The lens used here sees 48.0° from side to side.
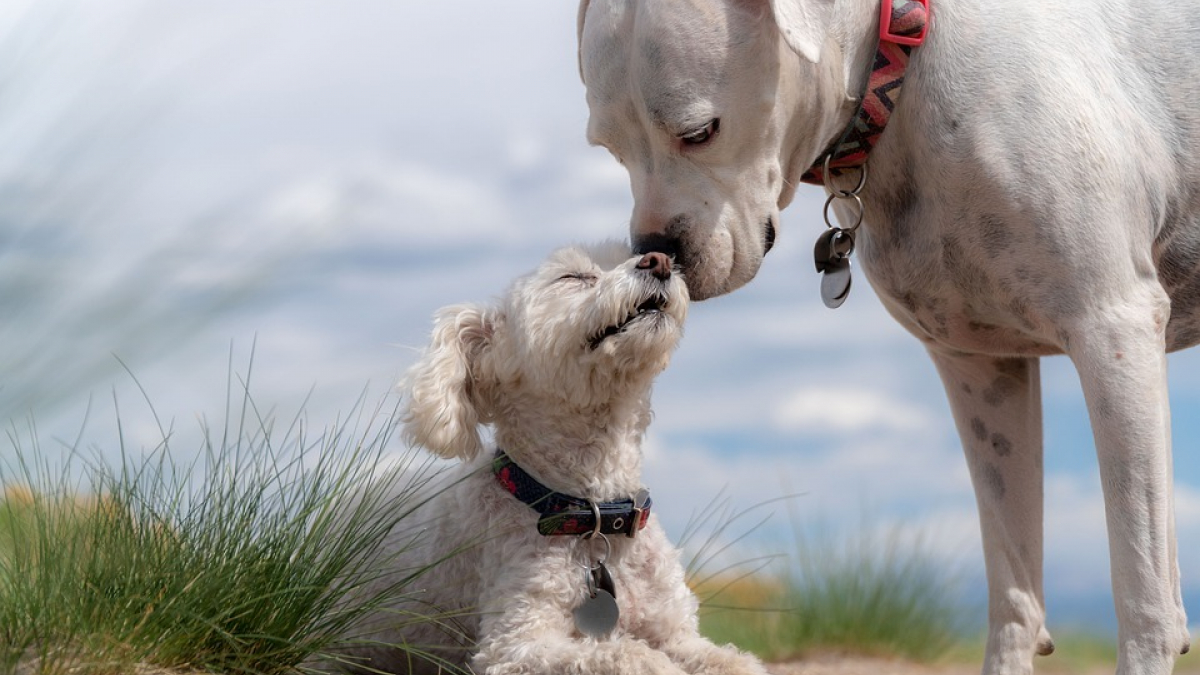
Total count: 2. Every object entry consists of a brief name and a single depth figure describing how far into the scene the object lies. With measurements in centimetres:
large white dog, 424
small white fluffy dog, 397
